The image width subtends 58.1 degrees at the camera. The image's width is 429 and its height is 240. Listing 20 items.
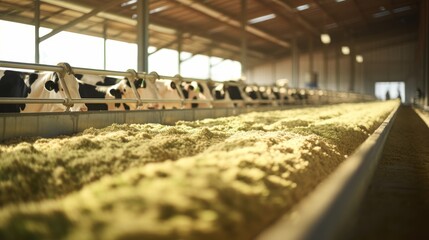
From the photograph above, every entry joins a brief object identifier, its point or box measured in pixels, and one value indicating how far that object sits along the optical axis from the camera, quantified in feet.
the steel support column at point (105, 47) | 59.34
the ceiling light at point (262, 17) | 68.57
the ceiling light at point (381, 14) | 89.35
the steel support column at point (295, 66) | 83.11
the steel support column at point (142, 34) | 35.73
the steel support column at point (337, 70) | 108.17
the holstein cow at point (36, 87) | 18.11
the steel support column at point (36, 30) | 43.65
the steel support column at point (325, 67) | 101.37
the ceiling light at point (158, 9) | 53.71
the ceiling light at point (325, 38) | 59.78
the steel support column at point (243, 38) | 53.31
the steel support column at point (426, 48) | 59.09
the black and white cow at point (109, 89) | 21.12
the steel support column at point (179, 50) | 66.75
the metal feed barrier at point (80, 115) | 12.76
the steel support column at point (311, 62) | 92.22
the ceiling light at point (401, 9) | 89.10
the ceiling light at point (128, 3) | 49.24
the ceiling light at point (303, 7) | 68.69
